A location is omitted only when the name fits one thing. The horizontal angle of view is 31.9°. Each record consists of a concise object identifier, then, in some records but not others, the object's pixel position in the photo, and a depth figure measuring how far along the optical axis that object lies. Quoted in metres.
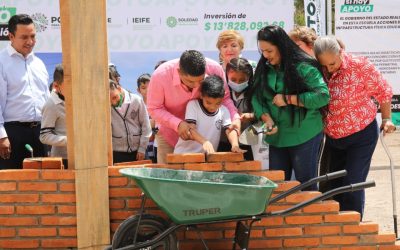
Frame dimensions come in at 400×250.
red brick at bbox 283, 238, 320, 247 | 5.15
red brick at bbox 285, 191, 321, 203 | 5.12
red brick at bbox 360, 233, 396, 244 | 5.20
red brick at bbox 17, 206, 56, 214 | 4.96
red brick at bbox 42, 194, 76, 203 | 4.95
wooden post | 4.82
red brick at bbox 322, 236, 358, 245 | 5.16
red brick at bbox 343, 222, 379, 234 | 5.16
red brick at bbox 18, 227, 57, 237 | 4.98
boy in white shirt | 5.05
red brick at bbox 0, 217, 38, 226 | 4.97
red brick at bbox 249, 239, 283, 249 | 5.12
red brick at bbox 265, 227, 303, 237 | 5.12
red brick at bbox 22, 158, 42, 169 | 5.03
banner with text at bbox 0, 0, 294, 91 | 9.38
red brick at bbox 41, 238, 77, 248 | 5.00
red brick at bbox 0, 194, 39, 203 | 4.95
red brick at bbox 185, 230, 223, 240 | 5.11
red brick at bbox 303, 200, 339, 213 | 5.14
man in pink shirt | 5.09
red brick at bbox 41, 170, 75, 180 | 4.95
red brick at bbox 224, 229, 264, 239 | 5.11
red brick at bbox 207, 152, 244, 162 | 4.98
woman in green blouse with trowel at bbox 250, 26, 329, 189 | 5.01
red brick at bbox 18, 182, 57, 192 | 4.95
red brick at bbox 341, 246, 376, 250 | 5.18
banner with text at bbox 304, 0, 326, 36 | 10.07
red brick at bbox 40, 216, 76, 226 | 4.97
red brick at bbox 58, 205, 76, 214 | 4.96
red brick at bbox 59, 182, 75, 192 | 4.96
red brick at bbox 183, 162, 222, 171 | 4.98
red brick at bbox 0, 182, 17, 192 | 4.95
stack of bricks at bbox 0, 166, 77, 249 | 4.95
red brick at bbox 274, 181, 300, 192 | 5.05
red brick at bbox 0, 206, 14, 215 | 4.96
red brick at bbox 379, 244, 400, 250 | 5.23
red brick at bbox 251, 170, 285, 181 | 5.05
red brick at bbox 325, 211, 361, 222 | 5.15
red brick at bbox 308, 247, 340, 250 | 5.17
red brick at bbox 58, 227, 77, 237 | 4.98
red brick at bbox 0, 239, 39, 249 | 5.00
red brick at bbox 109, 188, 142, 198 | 5.03
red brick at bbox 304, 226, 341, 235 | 5.15
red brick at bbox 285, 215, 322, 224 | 5.14
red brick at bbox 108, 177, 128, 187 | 5.02
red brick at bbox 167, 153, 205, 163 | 4.98
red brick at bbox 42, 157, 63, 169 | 5.03
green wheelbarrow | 4.38
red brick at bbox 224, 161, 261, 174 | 5.00
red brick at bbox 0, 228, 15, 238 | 4.98
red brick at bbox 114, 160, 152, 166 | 5.17
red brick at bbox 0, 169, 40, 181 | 4.95
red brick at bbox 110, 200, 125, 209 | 5.03
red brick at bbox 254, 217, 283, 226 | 5.12
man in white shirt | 6.11
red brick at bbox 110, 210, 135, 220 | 5.04
